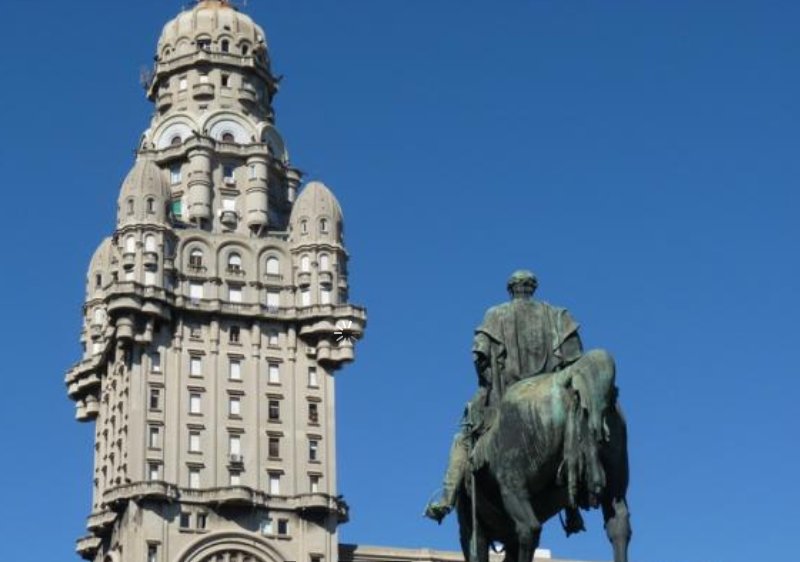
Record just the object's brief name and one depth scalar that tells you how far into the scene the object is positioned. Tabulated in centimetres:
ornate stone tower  11494
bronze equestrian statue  1953
